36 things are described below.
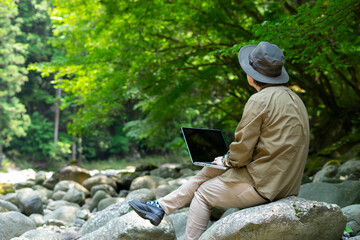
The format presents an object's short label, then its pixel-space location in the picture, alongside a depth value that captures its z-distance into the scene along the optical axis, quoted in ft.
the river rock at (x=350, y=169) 19.71
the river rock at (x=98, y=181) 27.63
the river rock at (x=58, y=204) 22.11
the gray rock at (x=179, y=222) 13.60
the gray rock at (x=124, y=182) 28.40
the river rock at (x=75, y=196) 23.75
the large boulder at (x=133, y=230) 10.40
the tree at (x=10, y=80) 74.41
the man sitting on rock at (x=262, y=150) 8.07
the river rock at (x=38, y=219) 18.03
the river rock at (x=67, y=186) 27.09
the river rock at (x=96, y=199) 22.02
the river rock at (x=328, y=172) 19.69
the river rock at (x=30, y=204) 19.79
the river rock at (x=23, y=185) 30.99
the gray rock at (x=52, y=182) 31.16
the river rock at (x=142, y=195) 14.46
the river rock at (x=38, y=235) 12.69
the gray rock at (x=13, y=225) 13.71
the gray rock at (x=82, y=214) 19.28
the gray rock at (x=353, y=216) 10.18
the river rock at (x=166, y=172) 33.42
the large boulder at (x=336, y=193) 12.63
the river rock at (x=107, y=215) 13.21
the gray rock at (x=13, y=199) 20.67
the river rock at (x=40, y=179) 33.66
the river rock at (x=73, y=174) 30.85
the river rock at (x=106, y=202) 19.99
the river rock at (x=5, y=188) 25.31
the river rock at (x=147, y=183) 23.03
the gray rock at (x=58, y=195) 25.33
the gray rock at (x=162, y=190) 18.65
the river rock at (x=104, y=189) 25.17
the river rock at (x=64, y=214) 18.93
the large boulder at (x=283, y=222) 7.64
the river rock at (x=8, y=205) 18.83
